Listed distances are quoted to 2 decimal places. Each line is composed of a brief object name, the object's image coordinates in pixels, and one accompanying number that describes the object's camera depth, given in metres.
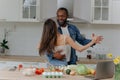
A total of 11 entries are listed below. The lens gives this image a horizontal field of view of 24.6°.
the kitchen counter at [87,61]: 4.51
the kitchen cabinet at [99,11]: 4.73
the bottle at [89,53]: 4.92
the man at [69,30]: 3.58
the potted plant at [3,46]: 4.99
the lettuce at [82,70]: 2.69
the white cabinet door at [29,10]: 4.80
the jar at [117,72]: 2.28
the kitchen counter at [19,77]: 2.46
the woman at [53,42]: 3.01
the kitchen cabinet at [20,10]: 4.80
